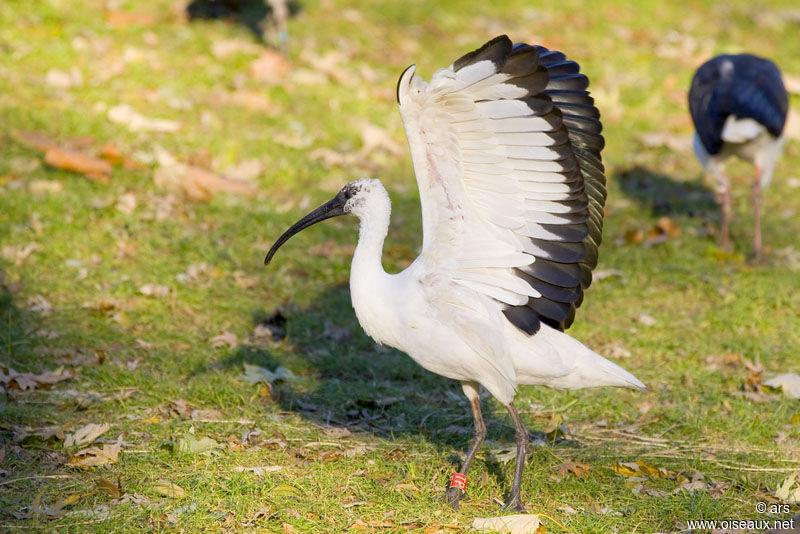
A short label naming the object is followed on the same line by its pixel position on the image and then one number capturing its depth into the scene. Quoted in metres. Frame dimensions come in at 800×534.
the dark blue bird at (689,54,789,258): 15.13
